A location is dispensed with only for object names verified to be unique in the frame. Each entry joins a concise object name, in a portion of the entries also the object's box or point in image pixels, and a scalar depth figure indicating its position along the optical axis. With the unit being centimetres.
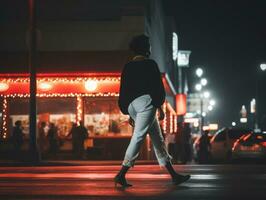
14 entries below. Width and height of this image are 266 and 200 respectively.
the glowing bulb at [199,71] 7069
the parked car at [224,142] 2972
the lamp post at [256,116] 6440
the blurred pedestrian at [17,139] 2733
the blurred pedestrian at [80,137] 2858
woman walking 746
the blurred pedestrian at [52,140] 2956
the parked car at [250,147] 2717
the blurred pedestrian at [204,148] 3161
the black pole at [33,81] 2223
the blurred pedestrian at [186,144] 2825
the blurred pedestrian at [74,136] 2883
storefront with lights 2969
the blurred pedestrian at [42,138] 3017
